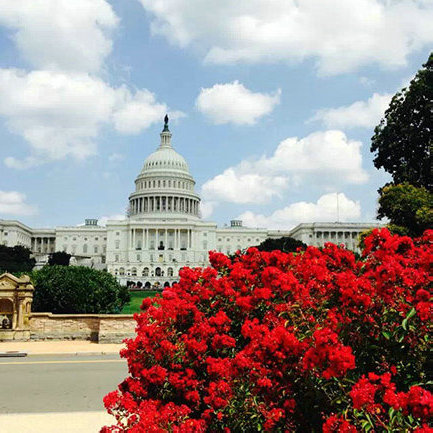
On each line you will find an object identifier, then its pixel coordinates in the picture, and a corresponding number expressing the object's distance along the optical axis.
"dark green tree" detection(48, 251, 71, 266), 119.12
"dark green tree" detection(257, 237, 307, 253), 92.69
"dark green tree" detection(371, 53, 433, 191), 31.98
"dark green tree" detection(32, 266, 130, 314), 29.17
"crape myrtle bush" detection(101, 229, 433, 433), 4.54
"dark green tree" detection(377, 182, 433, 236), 28.61
